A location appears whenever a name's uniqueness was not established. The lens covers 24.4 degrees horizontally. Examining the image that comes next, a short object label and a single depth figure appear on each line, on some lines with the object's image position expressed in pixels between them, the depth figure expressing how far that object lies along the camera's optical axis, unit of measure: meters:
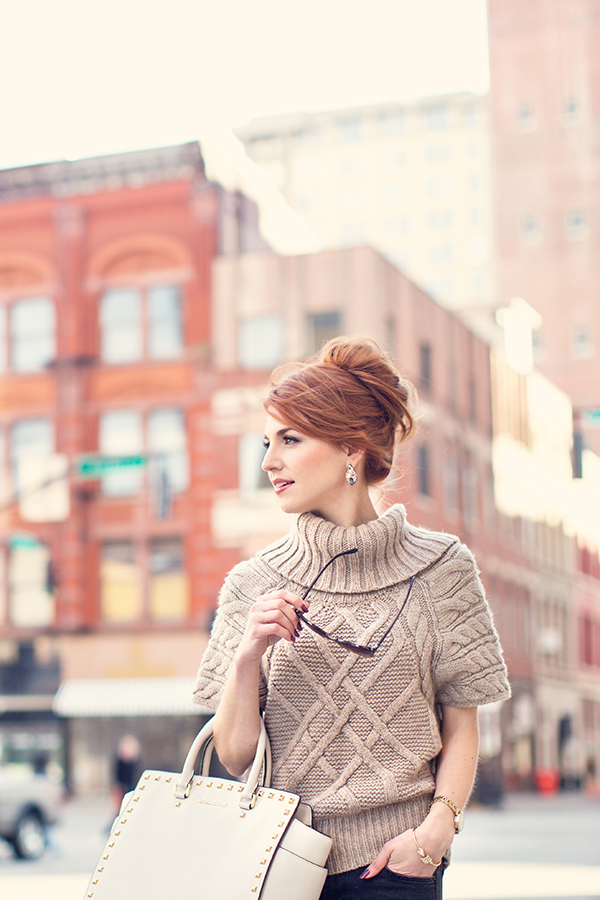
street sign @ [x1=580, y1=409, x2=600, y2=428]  14.77
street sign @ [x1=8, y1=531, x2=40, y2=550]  31.77
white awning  34.91
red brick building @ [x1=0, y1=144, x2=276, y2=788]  36.12
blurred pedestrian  21.30
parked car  17.25
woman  2.79
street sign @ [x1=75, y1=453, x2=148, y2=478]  20.12
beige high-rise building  99.69
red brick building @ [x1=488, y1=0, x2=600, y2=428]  66.69
